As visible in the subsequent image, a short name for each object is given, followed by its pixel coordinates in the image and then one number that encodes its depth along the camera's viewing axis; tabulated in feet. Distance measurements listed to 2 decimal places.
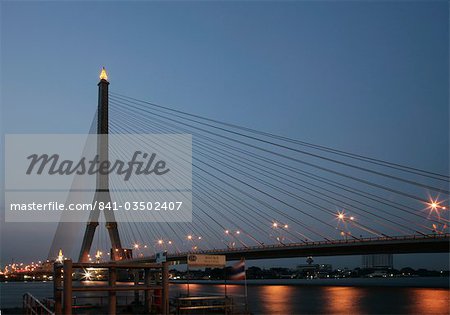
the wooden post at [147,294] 70.43
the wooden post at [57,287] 61.46
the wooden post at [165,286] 60.54
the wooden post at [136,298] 87.53
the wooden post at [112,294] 62.55
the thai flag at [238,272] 65.72
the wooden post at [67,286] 53.21
